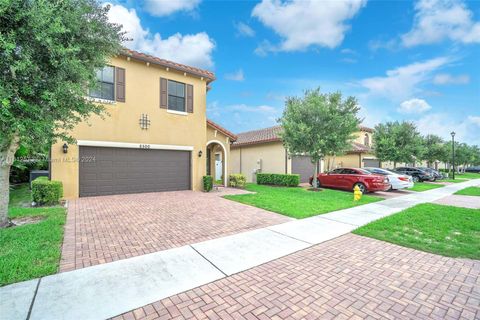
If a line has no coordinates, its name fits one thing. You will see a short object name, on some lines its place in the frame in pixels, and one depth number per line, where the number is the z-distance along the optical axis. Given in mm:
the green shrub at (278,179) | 16297
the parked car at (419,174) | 23172
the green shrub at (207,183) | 12883
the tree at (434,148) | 31062
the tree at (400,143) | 21500
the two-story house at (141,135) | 10312
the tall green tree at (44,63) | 4414
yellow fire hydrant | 10688
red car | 12961
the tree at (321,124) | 14062
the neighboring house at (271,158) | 18188
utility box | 12141
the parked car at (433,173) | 24027
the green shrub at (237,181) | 15080
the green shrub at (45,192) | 8195
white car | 14164
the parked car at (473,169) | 60594
